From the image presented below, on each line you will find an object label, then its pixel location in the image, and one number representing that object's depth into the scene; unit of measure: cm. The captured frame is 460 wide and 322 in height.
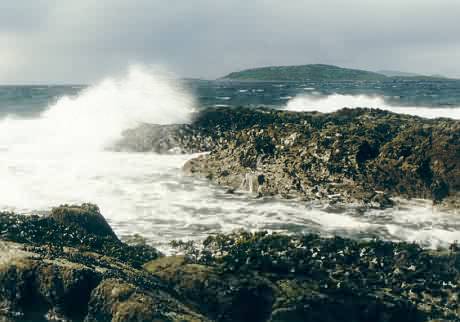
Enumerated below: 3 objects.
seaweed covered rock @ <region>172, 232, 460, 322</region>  1446
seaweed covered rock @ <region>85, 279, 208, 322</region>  1144
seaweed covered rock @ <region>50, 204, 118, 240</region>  1839
